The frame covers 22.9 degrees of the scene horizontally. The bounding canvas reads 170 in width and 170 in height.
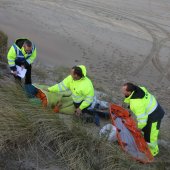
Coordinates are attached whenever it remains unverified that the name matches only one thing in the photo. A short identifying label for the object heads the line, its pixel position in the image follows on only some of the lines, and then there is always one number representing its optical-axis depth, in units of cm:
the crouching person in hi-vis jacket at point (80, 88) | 873
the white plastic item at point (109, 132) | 733
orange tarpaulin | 809
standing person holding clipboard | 949
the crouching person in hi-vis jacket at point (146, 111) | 821
